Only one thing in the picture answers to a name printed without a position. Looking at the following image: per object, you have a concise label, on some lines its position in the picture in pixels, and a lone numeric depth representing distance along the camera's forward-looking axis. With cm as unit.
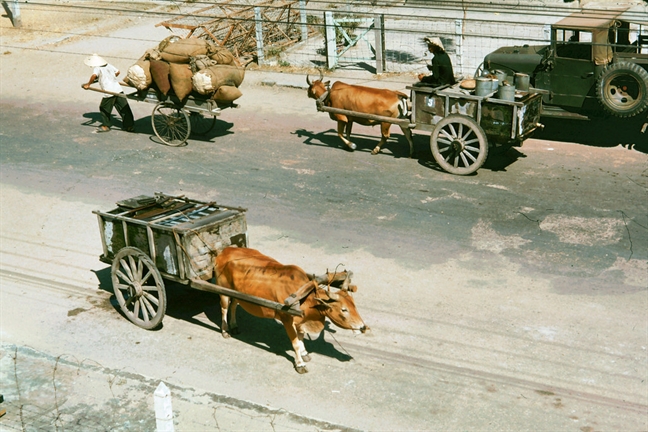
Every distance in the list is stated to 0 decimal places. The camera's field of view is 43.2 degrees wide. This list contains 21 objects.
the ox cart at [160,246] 1007
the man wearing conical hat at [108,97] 1862
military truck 1580
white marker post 684
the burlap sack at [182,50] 1734
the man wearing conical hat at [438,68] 1582
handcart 1736
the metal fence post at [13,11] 2861
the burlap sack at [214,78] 1692
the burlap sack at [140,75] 1745
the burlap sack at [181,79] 1716
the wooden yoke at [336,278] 918
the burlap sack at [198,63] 1716
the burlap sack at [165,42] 1775
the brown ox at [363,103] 1644
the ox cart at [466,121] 1502
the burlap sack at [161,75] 1731
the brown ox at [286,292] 896
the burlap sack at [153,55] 1762
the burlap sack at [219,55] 1777
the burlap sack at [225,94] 1705
